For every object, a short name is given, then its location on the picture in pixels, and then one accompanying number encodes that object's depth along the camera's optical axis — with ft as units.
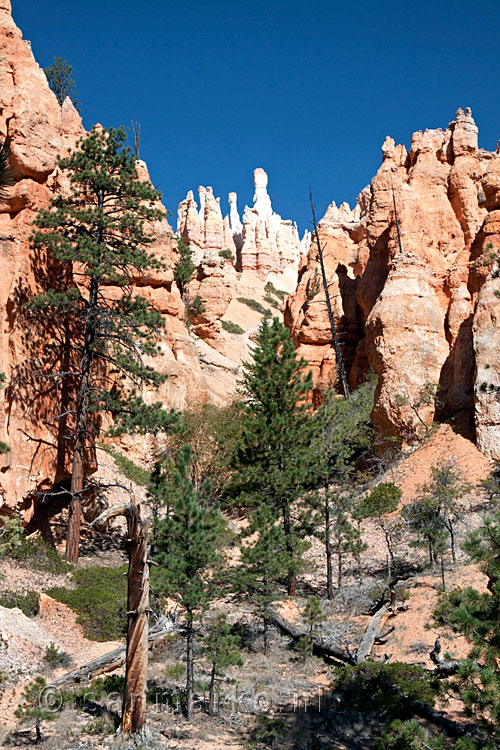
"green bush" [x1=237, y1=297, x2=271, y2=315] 247.09
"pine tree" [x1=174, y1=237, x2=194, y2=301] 145.79
